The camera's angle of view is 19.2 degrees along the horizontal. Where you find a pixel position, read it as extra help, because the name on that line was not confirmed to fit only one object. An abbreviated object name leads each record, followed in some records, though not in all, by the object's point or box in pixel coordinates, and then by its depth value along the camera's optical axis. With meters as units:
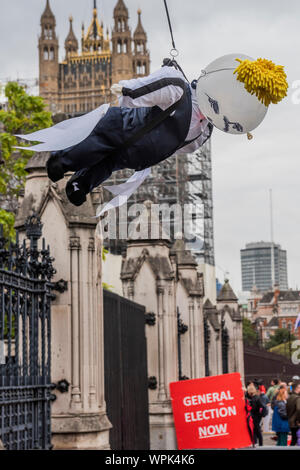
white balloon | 4.52
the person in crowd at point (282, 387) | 16.75
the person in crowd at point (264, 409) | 17.73
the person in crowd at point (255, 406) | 17.09
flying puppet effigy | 4.48
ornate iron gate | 8.43
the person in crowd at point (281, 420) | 16.14
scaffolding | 55.49
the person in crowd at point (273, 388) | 21.81
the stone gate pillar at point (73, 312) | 10.02
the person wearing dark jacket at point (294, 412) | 15.30
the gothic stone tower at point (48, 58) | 144.50
